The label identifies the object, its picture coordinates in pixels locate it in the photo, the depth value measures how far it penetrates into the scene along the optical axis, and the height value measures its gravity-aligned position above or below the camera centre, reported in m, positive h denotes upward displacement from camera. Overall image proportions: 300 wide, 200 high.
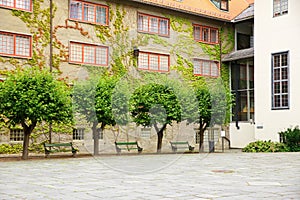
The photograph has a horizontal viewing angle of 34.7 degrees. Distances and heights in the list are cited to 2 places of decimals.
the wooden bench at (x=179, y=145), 30.23 -1.82
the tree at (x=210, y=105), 27.57 +0.72
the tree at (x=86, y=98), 22.92 +0.90
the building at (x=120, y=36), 27.38 +5.27
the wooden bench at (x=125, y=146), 27.75 -1.80
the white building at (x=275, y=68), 29.98 +3.23
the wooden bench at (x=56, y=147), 24.98 -1.75
